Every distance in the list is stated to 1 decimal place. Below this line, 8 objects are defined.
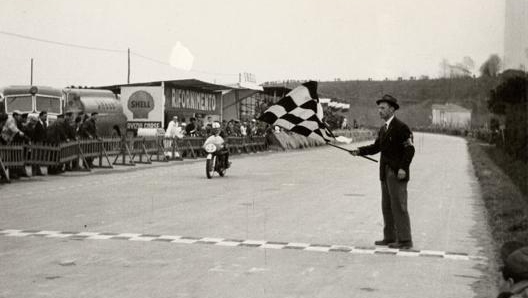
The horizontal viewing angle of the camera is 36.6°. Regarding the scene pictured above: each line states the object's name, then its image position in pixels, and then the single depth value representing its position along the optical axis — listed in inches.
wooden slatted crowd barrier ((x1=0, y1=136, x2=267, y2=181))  817.5
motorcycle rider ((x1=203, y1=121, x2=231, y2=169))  876.0
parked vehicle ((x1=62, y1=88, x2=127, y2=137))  1529.3
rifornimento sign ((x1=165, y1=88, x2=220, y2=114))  1630.2
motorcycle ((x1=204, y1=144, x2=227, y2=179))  859.4
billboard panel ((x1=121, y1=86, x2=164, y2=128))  1503.4
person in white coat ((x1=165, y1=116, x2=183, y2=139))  1305.4
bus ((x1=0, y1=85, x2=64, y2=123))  1359.5
